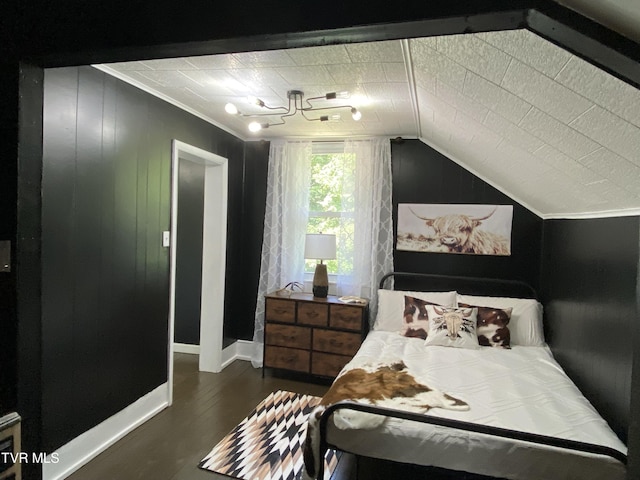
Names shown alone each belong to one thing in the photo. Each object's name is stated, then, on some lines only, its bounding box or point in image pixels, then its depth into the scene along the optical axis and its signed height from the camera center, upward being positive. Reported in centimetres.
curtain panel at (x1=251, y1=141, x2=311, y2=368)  377 +9
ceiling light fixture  251 +90
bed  158 -85
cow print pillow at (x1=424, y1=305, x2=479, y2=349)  289 -72
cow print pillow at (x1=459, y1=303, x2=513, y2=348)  294 -71
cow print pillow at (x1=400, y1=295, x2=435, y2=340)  312 -70
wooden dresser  331 -90
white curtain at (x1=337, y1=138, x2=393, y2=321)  356 +14
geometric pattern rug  217 -137
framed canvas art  335 +6
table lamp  348 -20
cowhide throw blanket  180 -85
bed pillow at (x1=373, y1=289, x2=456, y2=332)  327 -61
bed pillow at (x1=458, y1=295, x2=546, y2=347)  301 -67
